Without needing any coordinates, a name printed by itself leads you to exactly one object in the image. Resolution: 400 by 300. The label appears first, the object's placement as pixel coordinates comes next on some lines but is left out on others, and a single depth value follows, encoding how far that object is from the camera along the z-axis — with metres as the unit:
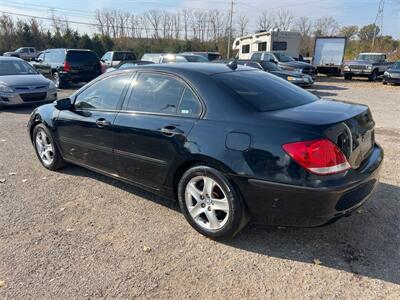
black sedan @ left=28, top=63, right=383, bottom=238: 2.66
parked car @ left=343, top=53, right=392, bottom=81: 21.83
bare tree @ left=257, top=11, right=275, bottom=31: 69.88
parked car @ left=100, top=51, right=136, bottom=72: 20.29
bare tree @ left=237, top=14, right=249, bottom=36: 69.81
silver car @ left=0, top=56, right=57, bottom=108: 10.03
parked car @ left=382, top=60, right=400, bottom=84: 18.75
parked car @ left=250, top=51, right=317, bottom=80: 17.61
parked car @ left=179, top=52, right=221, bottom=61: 20.52
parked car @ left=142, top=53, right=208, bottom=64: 15.22
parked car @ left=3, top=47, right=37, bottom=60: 38.98
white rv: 24.77
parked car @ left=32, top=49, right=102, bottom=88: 15.69
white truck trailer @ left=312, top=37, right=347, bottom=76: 24.12
